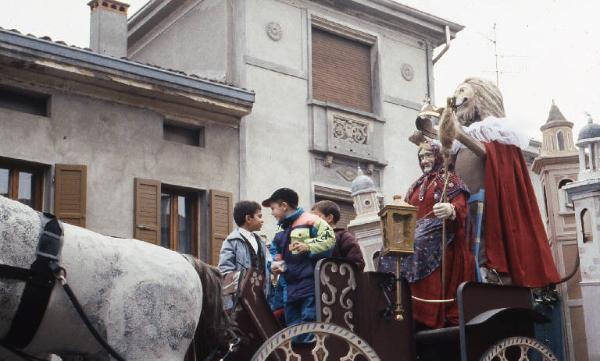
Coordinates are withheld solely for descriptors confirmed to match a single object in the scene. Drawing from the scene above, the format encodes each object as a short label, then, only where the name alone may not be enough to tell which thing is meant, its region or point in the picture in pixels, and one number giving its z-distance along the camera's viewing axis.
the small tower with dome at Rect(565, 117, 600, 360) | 8.25
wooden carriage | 5.30
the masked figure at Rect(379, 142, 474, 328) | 6.17
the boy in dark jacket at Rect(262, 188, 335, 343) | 5.99
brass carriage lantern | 5.77
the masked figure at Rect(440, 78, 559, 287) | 6.39
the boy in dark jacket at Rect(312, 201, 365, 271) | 6.91
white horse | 4.09
